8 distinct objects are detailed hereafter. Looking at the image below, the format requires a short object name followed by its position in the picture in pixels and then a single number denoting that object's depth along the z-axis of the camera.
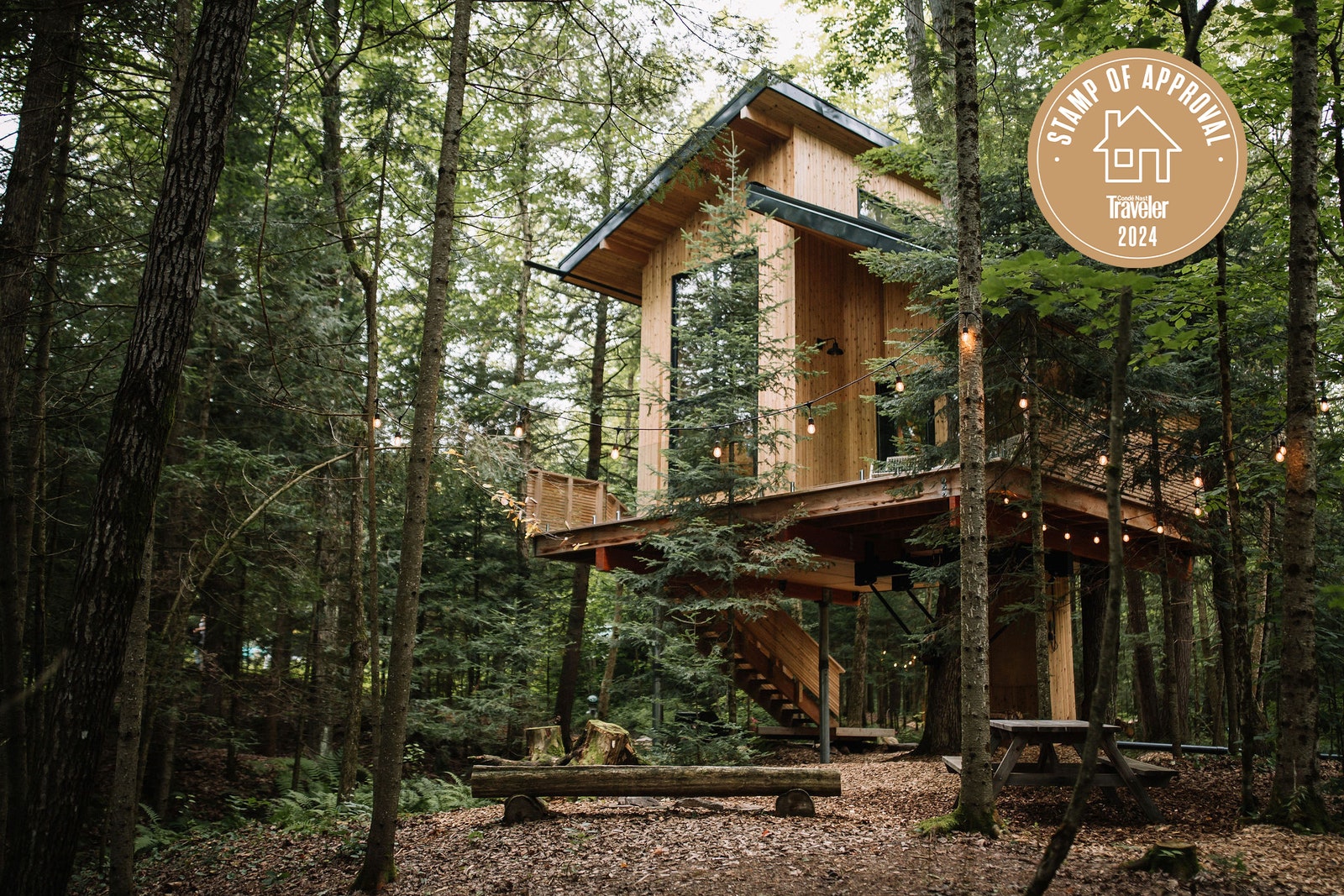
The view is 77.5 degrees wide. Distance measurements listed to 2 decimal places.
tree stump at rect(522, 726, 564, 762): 10.30
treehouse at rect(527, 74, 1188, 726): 10.75
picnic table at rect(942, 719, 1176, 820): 6.43
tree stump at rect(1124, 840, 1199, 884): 4.57
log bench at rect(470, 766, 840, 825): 6.89
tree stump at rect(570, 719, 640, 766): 9.43
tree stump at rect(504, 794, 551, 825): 7.07
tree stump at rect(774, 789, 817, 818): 6.88
